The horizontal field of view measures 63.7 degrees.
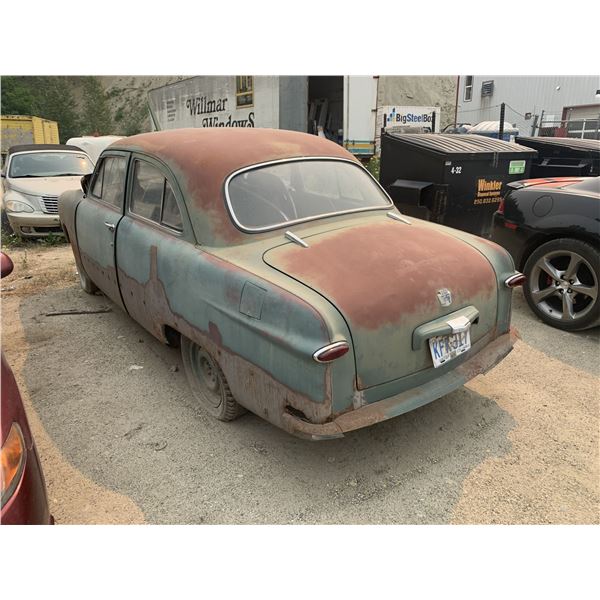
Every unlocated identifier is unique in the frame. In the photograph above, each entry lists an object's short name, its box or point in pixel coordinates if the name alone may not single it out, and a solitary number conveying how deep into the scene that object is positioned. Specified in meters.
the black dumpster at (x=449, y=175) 6.27
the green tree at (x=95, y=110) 51.31
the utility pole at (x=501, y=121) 10.62
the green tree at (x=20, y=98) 42.00
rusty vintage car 2.43
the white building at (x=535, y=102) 23.98
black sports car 4.32
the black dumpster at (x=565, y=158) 7.30
